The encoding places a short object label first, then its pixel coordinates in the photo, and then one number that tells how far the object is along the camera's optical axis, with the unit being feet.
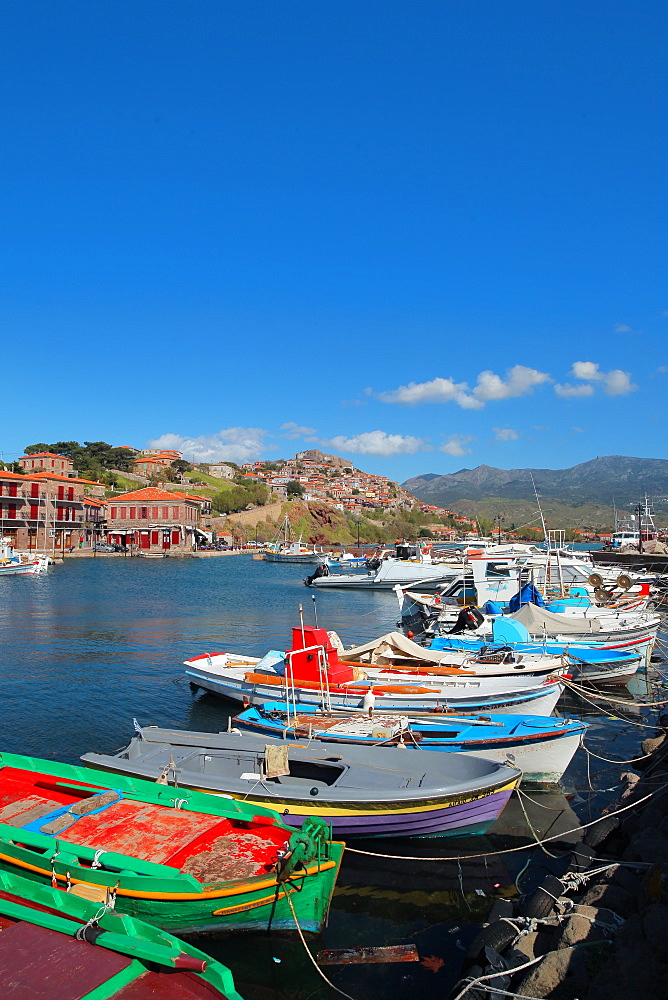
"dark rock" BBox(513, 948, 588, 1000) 19.40
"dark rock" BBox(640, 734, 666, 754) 47.04
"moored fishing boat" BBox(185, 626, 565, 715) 50.80
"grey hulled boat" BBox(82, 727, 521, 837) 32.89
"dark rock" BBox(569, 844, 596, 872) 29.73
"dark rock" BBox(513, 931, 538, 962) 22.45
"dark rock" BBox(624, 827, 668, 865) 26.68
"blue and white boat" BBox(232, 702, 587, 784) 42.27
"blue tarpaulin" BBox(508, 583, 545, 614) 92.32
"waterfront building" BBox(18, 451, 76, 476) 362.53
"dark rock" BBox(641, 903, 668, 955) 19.09
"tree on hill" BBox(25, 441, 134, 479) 454.40
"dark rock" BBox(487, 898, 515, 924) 26.68
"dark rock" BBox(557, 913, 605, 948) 20.99
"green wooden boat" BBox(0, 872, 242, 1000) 18.20
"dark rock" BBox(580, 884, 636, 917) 23.30
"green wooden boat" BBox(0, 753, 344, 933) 25.00
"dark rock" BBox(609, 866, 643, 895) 24.64
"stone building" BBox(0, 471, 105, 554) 296.30
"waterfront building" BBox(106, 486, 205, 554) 371.56
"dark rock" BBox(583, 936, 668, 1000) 17.92
